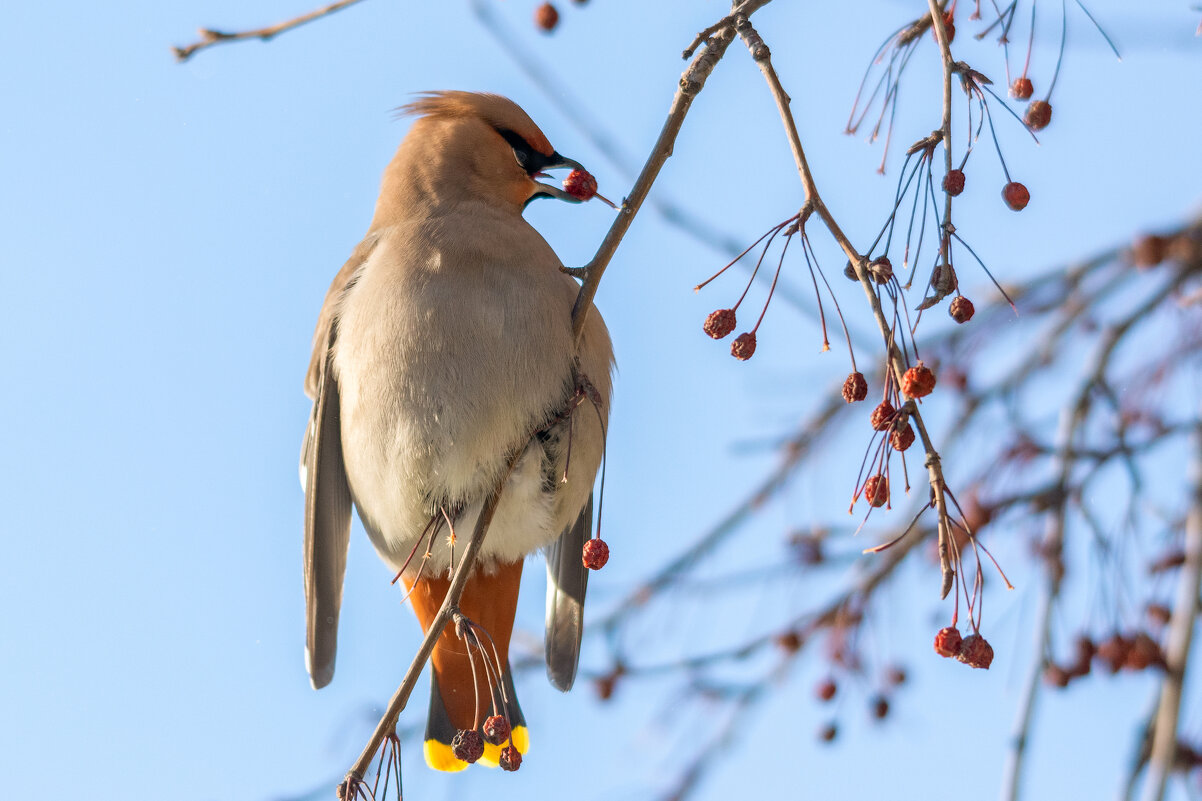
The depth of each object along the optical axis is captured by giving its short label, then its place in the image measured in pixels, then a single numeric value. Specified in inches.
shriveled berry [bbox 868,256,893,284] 139.2
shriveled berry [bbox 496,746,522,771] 182.5
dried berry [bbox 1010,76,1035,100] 200.8
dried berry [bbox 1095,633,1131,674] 216.8
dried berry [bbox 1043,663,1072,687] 221.6
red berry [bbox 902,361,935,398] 140.4
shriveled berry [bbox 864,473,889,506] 146.9
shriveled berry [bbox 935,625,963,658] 157.2
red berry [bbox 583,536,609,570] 195.8
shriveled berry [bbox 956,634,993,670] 152.3
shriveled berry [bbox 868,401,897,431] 140.0
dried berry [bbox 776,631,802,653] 261.6
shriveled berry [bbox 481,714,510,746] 189.6
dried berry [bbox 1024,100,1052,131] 194.5
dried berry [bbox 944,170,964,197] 142.0
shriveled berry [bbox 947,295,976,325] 160.4
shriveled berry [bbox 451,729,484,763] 181.3
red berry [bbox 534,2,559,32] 210.7
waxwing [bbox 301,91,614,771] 222.1
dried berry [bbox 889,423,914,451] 131.3
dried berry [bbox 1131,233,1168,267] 229.8
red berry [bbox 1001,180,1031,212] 179.5
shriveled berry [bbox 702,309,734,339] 172.4
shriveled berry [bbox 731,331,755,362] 172.4
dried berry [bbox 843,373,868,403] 154.6
